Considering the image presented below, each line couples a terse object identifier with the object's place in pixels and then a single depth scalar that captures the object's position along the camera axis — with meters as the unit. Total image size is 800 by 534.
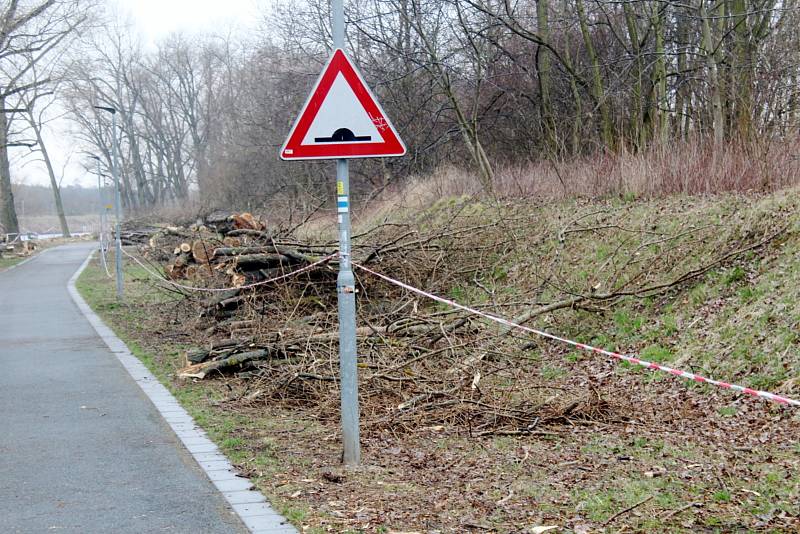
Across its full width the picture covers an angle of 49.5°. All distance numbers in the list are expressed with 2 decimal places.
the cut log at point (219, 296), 12.52
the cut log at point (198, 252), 21.53
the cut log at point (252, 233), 13.74
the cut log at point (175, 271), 21.84
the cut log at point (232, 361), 9.79
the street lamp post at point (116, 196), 21.06
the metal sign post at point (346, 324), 6.10
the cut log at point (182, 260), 22.05
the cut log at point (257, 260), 12.67
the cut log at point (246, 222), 21.42
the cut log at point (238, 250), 13.11
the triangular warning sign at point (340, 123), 6.02
